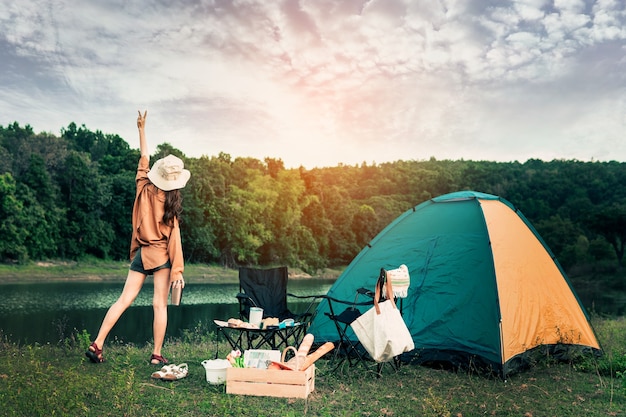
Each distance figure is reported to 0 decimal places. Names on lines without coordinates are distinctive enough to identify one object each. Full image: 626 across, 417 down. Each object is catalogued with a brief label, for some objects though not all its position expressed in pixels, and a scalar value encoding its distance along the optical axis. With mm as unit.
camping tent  5441
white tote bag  4594
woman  4863
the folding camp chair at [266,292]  5848
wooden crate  4156
